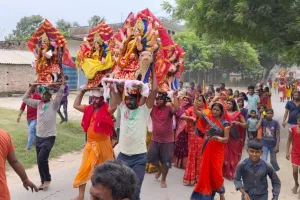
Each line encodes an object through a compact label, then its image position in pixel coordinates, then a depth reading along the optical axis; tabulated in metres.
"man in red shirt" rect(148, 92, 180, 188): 5.89
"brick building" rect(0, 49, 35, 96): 19.98
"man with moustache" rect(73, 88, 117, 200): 4.84
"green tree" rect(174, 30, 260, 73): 28.67
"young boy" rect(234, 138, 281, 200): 3.82
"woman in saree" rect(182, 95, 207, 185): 6.14
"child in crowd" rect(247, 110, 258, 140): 7.79
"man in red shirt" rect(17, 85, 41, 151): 7.86
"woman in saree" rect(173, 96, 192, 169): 7.07
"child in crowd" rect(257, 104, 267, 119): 6.95
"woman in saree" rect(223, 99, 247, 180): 6.37
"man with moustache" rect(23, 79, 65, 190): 5.42
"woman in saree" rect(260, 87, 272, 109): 10.94
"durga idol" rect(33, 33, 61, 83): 5.46
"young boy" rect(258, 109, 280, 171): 6.48
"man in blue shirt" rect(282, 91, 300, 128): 7.94
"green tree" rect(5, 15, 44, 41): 47.72
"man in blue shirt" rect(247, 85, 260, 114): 9.99
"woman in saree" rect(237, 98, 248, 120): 7.82
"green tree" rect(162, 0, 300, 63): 9.07
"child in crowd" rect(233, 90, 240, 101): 9.45
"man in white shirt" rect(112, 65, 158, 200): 4.21
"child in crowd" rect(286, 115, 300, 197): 5.70
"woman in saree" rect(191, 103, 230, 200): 4.96
